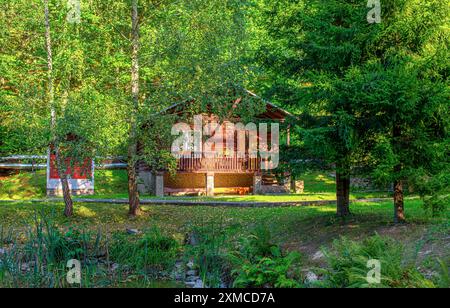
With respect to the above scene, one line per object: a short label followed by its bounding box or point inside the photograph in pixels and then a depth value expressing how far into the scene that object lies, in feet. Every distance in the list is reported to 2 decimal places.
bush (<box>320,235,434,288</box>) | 27.58
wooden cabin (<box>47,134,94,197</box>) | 92.99
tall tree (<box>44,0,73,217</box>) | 59.98
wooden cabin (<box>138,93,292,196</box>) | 94.22
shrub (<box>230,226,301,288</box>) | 34.49
